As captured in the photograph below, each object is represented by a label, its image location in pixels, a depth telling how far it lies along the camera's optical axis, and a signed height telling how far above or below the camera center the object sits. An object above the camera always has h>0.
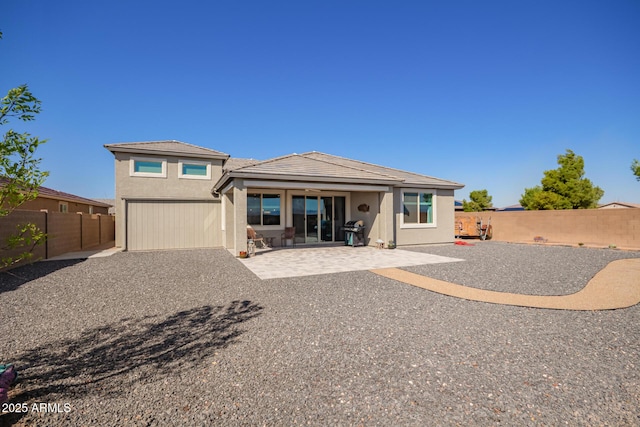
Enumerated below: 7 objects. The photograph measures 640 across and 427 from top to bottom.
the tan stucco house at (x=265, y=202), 12.62 +0.63
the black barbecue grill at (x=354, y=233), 13.49 -0.93
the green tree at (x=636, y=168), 17.52 +3.00
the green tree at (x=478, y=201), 37.14 +1.84
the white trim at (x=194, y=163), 13.87 +2.50
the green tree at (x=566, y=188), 23.62 +2.34
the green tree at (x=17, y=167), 2.46 +0.45
